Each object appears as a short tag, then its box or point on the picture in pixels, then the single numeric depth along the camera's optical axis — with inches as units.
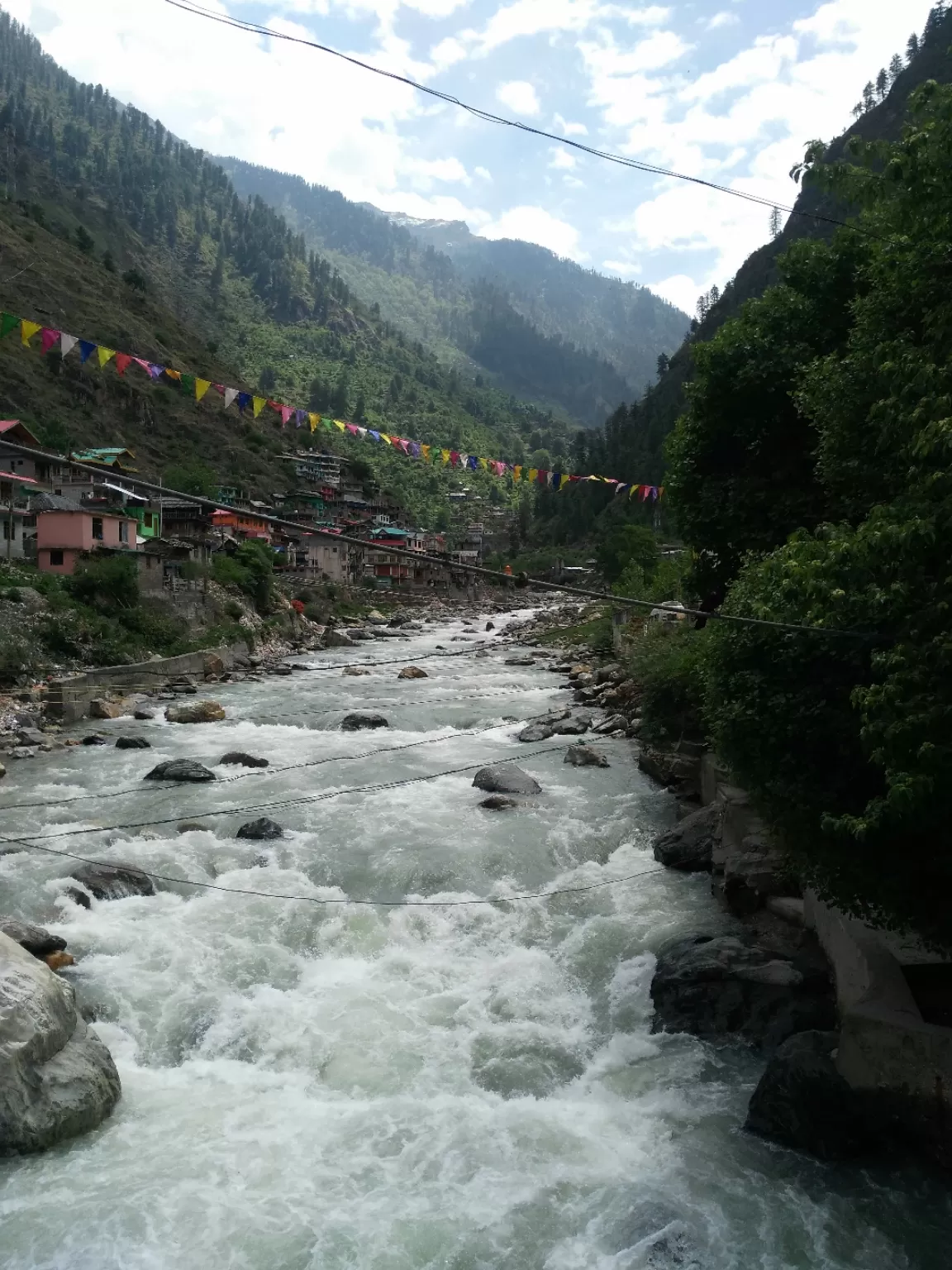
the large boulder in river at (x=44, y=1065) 275.4
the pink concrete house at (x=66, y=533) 1357.0
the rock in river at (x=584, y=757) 779.4
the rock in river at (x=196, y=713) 941.2
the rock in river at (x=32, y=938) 387.5
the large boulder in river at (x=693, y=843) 526.9
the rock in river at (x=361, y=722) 928.3
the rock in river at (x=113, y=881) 460.1
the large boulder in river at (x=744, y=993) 347.3
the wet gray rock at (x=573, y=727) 901.2
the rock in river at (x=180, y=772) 698.8
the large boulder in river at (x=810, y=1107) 284.0
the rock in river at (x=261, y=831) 563.9
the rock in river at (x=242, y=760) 751.1
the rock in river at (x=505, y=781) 681.6
